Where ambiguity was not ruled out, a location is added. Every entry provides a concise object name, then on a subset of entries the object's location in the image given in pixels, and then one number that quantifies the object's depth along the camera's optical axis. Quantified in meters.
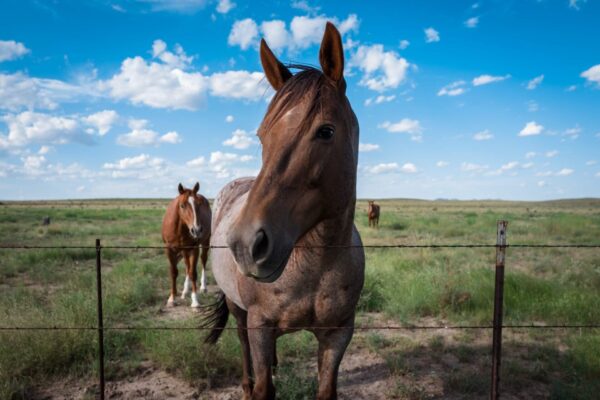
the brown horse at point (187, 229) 6.75
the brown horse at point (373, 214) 20.36
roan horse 1.51
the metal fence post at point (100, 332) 2.59
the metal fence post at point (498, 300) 2.33
